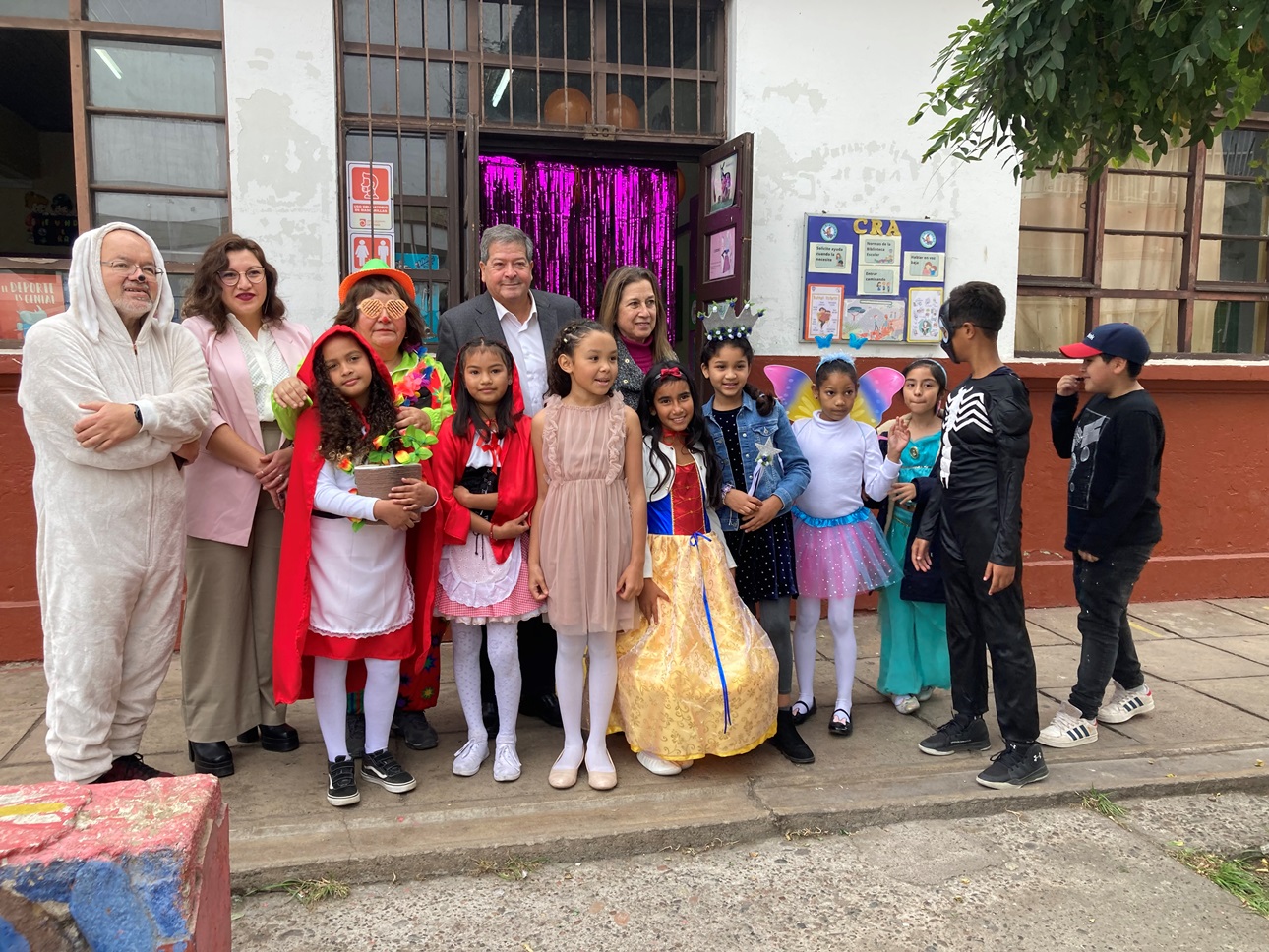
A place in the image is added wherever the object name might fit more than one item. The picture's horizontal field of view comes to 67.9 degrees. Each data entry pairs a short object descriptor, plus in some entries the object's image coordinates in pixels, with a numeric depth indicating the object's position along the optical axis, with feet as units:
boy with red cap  12.04
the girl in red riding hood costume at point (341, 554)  10.45
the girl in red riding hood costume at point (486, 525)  11.25
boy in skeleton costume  11.09
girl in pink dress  10.89
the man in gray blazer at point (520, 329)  12.51
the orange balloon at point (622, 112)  17.87
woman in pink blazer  11.29
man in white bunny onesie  9.77
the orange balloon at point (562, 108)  17.57
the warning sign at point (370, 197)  16.62
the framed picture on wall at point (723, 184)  17.06
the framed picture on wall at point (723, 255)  17.21
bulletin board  18.40
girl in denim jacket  11.85
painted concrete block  4.82
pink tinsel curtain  19.74
